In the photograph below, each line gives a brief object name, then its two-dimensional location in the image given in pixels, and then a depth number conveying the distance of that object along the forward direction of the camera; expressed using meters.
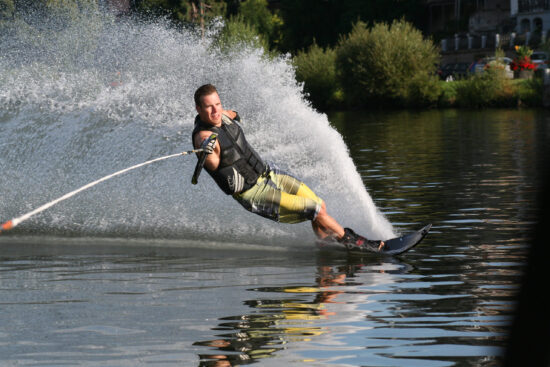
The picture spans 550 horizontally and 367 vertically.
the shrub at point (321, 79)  60.69
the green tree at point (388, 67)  55.28
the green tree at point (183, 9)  84.06
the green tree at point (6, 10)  67.75
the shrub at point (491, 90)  50.44
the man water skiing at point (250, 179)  8.34
